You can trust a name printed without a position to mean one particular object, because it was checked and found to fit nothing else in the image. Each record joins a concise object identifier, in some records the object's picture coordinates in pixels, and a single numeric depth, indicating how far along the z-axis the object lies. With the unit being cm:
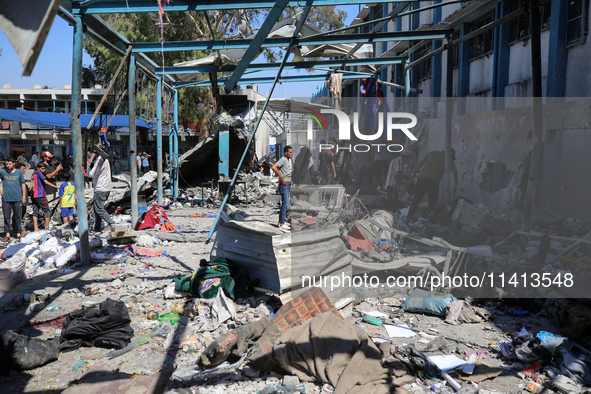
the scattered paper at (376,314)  473
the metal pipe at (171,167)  1341
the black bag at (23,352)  341
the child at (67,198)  912
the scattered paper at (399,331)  423
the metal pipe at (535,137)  704
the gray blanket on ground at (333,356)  321
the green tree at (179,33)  1886
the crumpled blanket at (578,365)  330
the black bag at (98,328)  391
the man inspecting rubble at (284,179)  927
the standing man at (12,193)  839
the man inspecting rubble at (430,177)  923
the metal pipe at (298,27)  637
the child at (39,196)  894
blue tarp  1903
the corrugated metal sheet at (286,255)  471
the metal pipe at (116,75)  656
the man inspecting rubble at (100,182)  829
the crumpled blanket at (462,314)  452
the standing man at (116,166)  2756
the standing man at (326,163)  1429
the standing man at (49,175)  971
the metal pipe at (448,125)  963
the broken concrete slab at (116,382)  307
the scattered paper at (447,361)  354
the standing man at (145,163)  2111
